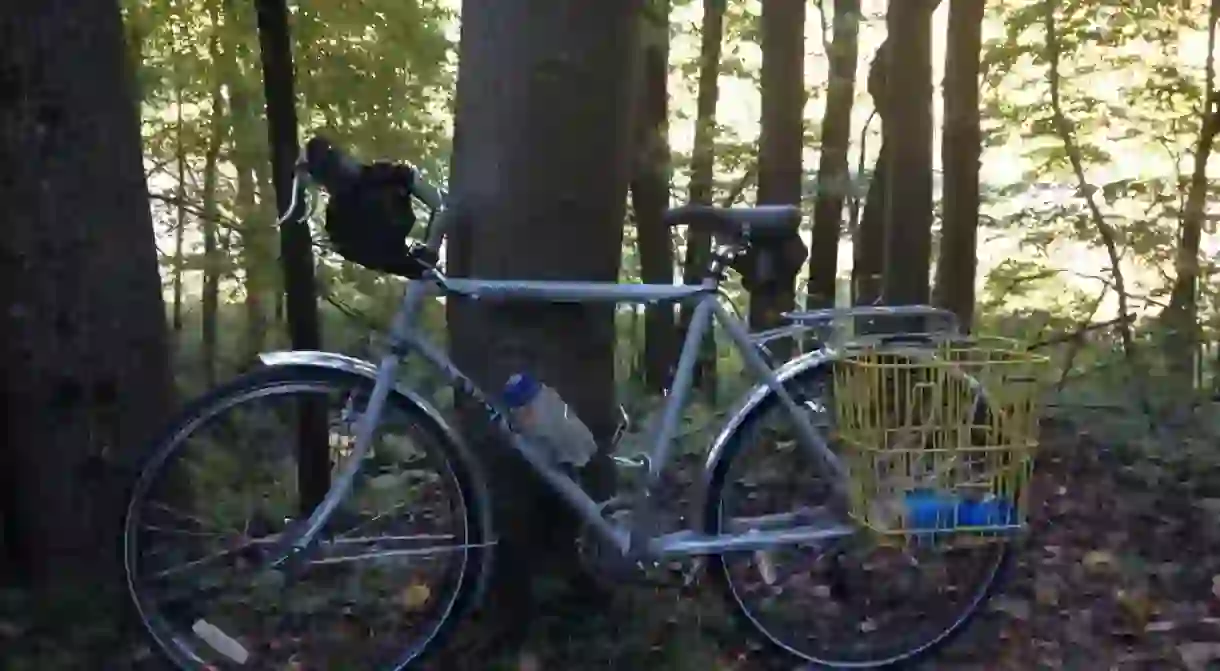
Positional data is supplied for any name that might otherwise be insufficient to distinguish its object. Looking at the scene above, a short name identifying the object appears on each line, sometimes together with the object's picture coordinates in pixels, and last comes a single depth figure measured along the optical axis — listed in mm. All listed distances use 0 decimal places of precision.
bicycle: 3123
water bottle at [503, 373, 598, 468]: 3309
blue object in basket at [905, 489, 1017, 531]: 3359
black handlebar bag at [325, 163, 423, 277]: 3123
